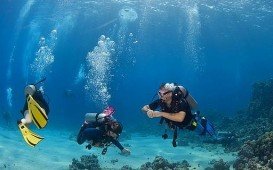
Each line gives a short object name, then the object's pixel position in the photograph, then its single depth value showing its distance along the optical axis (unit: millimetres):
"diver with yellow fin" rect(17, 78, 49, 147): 3392
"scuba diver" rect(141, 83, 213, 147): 3617
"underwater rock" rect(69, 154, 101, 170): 8739
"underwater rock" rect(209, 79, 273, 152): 11088
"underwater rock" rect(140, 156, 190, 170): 7557
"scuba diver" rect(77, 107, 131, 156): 4097
